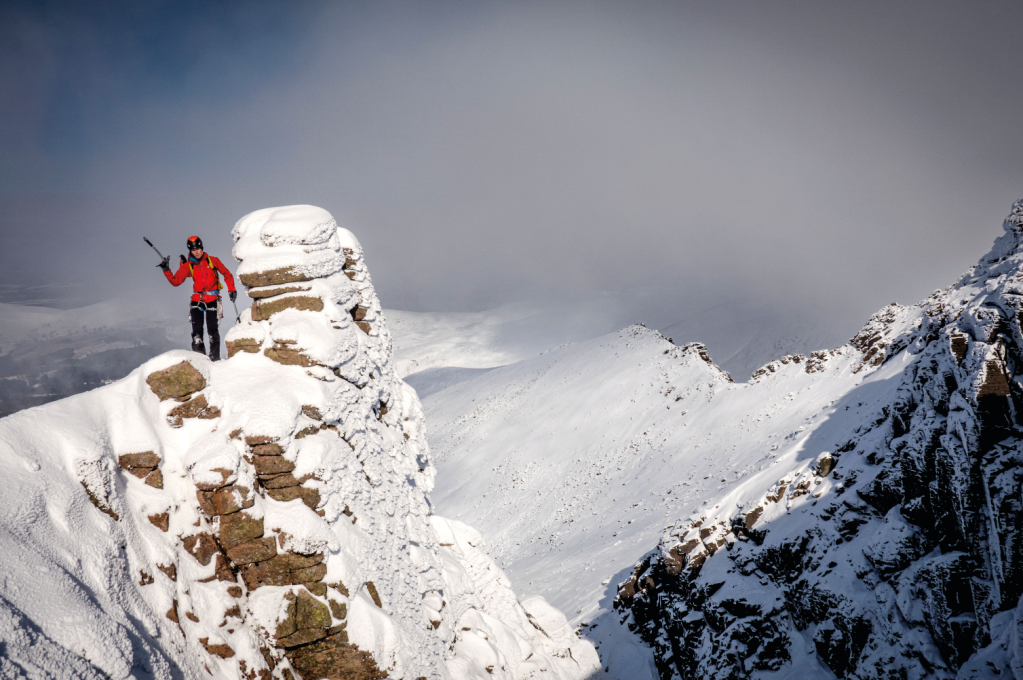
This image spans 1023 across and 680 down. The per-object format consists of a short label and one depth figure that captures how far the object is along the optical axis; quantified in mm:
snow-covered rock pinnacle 6805
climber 12094
